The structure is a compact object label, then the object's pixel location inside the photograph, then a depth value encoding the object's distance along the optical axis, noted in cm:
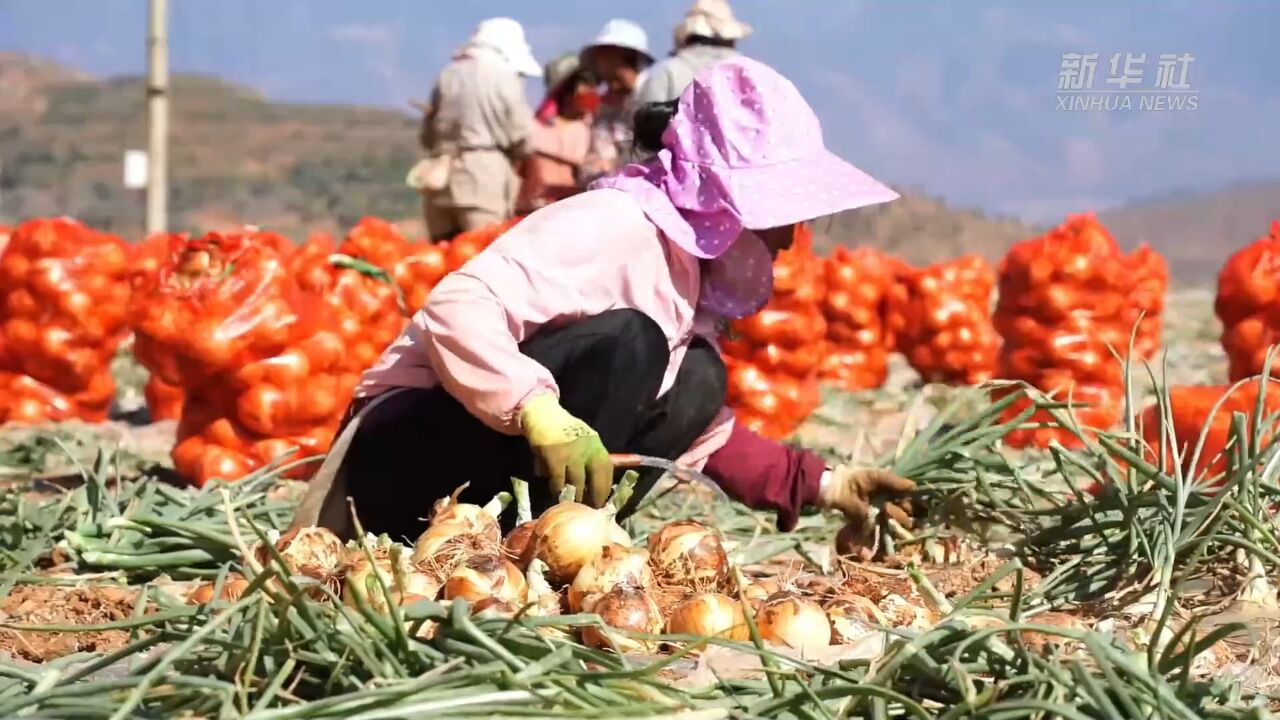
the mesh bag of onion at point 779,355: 593
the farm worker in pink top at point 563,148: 720
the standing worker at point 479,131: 667
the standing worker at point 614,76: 688
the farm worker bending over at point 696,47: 562
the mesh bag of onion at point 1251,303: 489
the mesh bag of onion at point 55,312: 545
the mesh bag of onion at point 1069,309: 574
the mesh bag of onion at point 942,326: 710
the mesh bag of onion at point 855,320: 712
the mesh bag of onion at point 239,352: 417
